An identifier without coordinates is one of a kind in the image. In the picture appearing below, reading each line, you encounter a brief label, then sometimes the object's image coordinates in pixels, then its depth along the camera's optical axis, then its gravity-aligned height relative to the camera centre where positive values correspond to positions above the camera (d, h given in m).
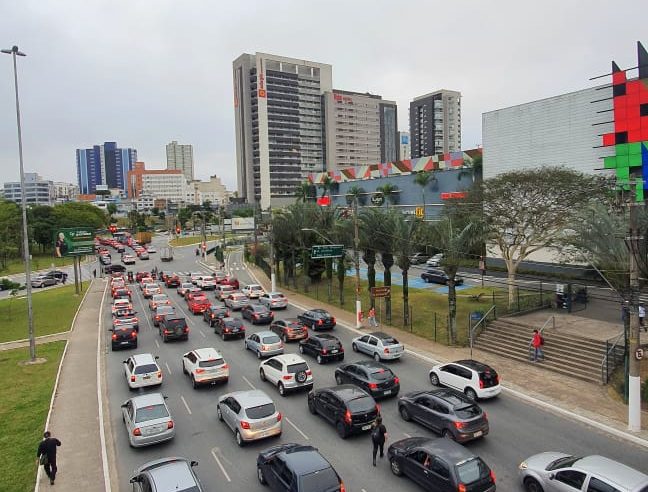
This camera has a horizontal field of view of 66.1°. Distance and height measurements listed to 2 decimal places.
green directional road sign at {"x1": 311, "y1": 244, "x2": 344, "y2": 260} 35.28 -2.63
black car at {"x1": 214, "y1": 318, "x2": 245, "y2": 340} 31.42 -7.13
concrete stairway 23.61 -7.34
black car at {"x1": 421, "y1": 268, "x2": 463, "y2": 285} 48.15 -6.42
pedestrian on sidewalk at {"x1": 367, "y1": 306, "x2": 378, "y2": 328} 34.28 -7.36
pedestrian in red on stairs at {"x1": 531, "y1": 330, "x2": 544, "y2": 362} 25.23 -6.97
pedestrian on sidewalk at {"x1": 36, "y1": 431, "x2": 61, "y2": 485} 14.22 -6.71
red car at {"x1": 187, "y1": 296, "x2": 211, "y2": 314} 40.78 -7.22
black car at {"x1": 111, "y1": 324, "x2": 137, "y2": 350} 29.81 -7.14
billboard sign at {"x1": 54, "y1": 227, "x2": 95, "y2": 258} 51.47 -2.24
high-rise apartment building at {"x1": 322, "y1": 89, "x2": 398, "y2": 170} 186.88 +33.46
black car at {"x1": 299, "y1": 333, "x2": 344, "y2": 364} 25.91 -7.09
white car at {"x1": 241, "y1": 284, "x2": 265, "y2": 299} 46.78 -7.18
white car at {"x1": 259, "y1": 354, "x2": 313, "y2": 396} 21.14 -6.84
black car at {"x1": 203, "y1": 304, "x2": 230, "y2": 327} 34.82 -6.97
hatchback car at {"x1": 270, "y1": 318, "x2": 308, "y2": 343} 30.58 -7.15
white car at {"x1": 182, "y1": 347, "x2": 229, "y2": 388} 22.17 -6.81
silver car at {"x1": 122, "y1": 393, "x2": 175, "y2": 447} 16.12 -6.69
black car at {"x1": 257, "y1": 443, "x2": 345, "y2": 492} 11.96 -6.40
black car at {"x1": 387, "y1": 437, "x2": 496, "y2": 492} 12.33 -6.62
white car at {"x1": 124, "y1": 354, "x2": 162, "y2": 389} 22.14 -6.93
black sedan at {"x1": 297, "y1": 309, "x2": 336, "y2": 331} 33.59 -7.20
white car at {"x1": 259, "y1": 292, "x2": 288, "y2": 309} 41.75 -7.23
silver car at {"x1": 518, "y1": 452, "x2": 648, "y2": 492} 11.33 -6.51
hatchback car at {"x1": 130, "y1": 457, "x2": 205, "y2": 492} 11.66 -6.26
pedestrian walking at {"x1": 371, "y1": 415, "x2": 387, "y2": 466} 14.87 -6.70
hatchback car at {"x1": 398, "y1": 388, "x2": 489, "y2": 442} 16.00 -6.83
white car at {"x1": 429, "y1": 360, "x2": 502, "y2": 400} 20.19 -7.05
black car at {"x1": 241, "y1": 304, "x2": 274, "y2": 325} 36.12 -7.19
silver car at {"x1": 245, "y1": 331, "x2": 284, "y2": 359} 26.88 -7.02
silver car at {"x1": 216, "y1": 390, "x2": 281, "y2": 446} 16.19 -6.67
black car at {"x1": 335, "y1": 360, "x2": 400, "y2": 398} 20.17 -6.85
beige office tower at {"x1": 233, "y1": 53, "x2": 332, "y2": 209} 174.50 +33.54
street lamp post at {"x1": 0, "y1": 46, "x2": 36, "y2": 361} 26.73 +1.41
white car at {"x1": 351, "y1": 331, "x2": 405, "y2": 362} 26.02 -7.17
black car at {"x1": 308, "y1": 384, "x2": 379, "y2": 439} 16.66 -6.71
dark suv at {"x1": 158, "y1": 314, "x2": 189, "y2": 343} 31.27 -7.05
